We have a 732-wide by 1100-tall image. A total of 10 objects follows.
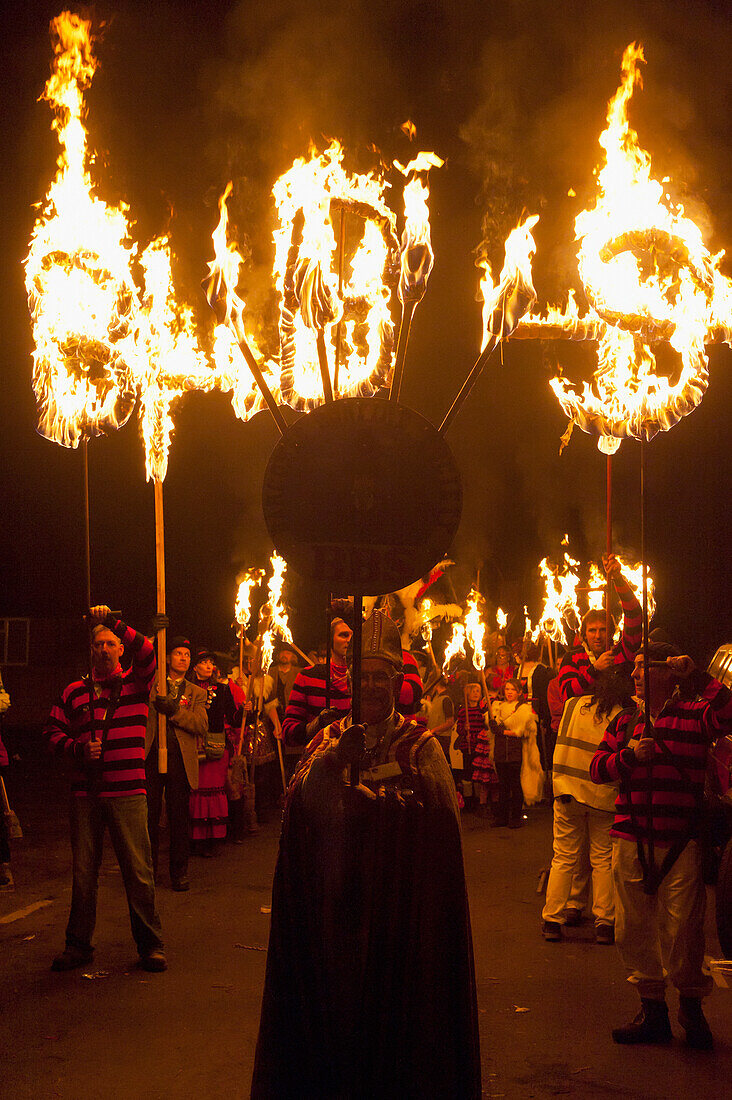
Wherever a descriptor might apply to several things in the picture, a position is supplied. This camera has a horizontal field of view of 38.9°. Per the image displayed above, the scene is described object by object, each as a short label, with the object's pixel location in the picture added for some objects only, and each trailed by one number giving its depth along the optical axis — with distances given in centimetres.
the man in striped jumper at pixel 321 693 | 777
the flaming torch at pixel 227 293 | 403
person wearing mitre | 380
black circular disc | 388
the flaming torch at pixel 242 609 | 1301
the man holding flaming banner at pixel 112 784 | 712
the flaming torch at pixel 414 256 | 405
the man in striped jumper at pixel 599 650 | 711
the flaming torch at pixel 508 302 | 409
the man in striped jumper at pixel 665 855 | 579
